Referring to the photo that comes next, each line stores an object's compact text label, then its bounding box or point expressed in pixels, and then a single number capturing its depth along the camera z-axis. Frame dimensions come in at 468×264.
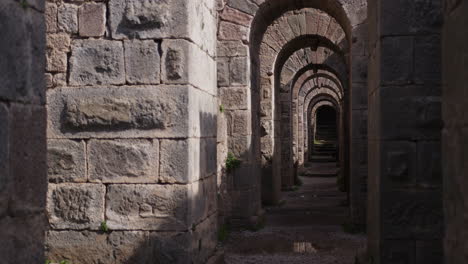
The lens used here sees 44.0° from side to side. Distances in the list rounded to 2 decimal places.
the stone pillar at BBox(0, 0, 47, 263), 2.17
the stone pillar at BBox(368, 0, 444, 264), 4.15
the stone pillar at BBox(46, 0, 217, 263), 4.53
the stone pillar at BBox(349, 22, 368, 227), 8.35
